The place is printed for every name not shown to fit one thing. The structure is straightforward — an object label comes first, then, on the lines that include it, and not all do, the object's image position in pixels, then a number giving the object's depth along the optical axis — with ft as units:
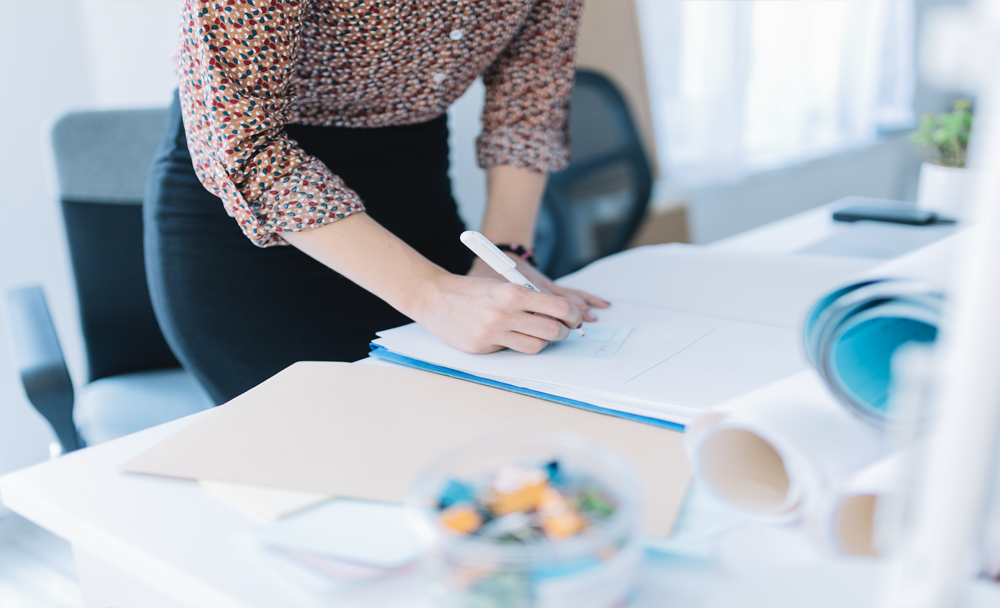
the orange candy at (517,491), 1.21
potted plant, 4.23
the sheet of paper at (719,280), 2.59
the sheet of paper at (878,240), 3.78
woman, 2.29
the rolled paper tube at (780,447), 1.30
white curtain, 8.55
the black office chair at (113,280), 3.61
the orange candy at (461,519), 1.14
